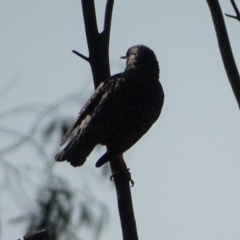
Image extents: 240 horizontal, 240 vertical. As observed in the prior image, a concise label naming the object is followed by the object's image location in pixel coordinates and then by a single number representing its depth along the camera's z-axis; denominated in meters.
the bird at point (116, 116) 10.44
